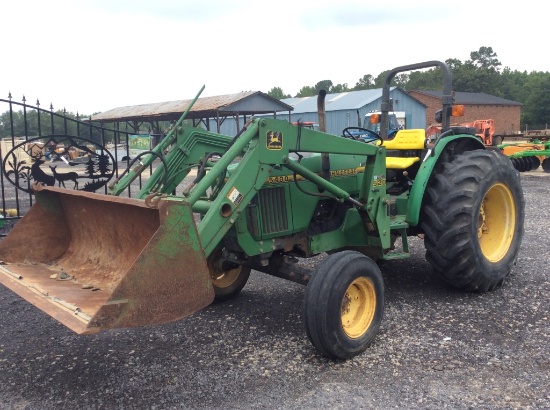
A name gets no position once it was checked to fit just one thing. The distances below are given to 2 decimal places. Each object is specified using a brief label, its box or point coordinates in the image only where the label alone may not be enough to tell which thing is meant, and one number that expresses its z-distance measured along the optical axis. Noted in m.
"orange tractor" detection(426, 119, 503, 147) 18.65
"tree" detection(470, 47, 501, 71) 94.88
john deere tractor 3.08
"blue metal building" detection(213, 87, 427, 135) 35.66
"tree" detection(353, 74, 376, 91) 88.00
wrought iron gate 7.01
